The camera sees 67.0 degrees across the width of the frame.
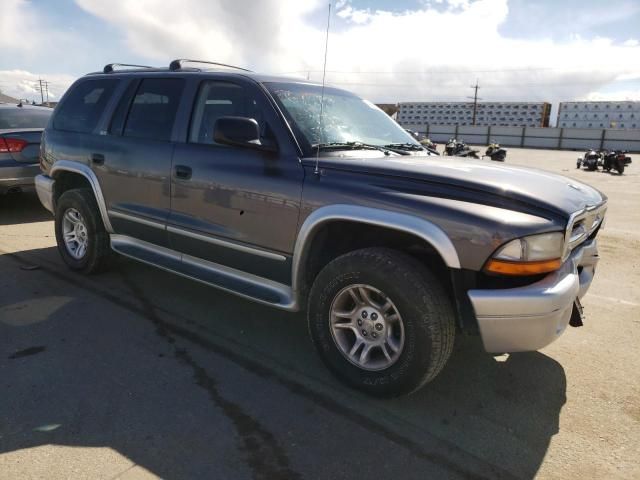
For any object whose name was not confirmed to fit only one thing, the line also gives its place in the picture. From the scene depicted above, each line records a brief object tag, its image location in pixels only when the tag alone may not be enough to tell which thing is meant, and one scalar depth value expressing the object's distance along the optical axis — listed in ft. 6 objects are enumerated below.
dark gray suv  7.72
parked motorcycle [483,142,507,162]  77.11
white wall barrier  182.91
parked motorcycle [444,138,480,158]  67.77
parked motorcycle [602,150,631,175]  68.49
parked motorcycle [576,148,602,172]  75.15
